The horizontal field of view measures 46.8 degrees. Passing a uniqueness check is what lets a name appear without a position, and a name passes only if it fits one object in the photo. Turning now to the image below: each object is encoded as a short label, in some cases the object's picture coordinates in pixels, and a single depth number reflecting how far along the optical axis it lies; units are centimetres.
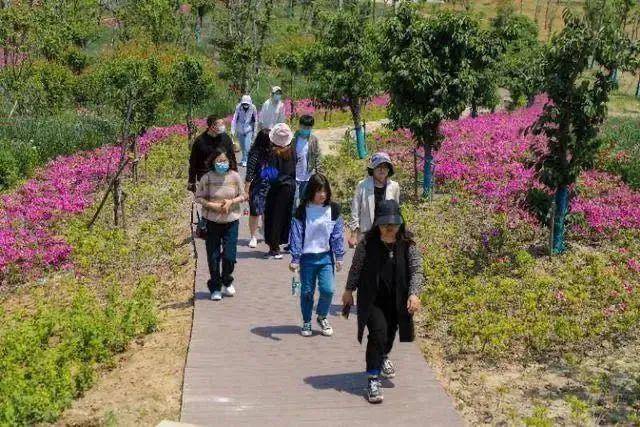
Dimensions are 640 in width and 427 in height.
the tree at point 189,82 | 2280
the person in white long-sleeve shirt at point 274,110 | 1348
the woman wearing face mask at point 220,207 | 854
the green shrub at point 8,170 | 1769
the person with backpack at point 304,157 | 1023
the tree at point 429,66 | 1435
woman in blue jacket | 748
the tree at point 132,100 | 1488
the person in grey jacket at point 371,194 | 796
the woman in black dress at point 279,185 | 1002
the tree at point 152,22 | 3806
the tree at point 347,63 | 2039
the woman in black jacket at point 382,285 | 629
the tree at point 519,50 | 1145
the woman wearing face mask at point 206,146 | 1023
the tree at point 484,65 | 1460
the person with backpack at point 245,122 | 1464
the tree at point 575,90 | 1069
